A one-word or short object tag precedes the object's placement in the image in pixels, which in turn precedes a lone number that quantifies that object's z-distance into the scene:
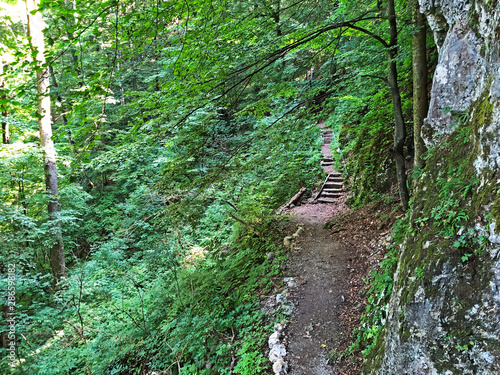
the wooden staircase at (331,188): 10.73
